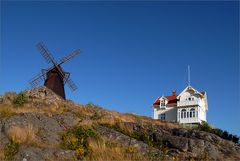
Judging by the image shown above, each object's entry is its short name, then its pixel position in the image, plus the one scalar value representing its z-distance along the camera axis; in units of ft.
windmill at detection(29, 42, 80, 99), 131.54
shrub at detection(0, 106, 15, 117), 55.68
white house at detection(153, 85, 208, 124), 194.90
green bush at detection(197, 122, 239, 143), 74.79
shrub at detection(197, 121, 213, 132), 80.79
